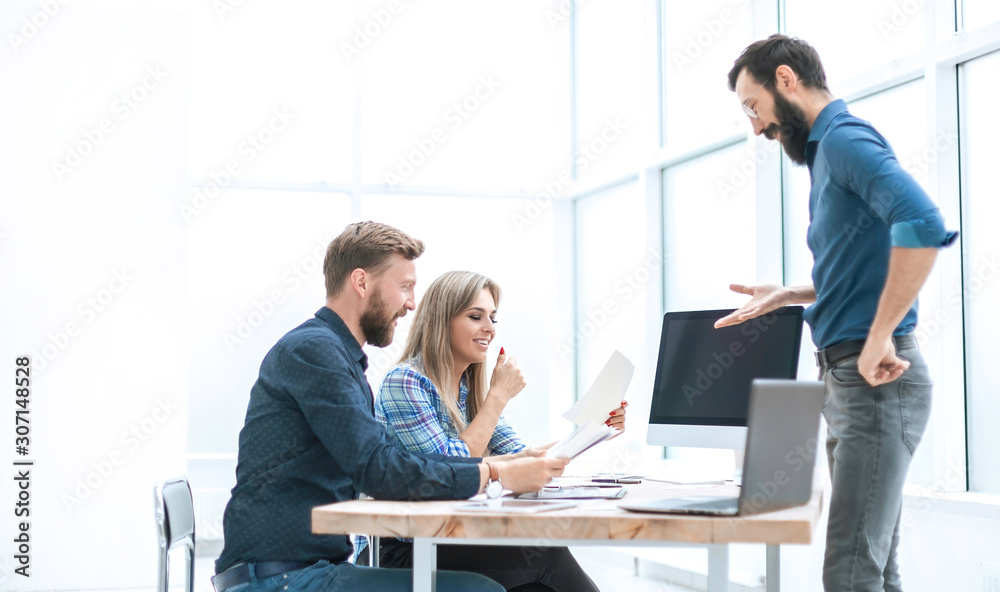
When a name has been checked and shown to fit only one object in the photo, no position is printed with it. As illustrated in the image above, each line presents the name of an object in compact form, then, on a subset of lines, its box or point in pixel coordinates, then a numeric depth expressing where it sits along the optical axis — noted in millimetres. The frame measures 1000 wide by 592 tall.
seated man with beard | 3203
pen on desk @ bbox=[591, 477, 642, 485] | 4179
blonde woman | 4250
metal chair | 4105
